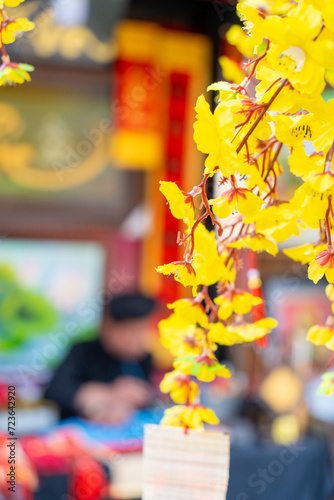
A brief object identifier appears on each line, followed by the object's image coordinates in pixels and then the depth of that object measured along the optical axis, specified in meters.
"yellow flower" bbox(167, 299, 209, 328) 1.33
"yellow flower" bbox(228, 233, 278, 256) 1.34
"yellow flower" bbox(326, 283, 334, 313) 1.38
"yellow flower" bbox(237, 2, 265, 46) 1.25
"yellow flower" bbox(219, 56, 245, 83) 1.52
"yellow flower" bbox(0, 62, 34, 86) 1.36
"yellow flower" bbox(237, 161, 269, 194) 1.28
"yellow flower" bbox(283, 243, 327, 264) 1.31
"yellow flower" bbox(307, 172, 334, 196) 1.23
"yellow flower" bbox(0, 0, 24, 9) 1.35
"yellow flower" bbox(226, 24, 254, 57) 1.51
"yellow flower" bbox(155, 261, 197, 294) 1.26
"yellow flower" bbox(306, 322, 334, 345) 1.37
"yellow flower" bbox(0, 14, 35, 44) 1.36
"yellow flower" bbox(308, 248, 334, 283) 1.28
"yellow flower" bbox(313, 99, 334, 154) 1.25
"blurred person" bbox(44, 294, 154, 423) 4.40
